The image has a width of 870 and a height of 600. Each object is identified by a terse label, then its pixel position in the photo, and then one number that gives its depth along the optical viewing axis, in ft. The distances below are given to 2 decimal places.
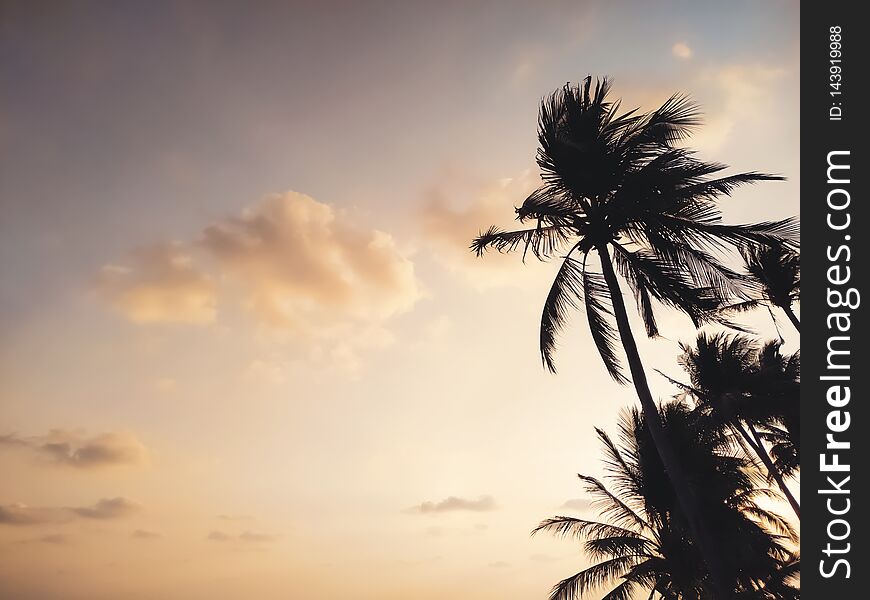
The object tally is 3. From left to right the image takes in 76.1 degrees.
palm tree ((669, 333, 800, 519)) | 45.68
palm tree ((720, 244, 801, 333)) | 63.57
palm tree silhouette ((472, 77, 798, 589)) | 36.55
